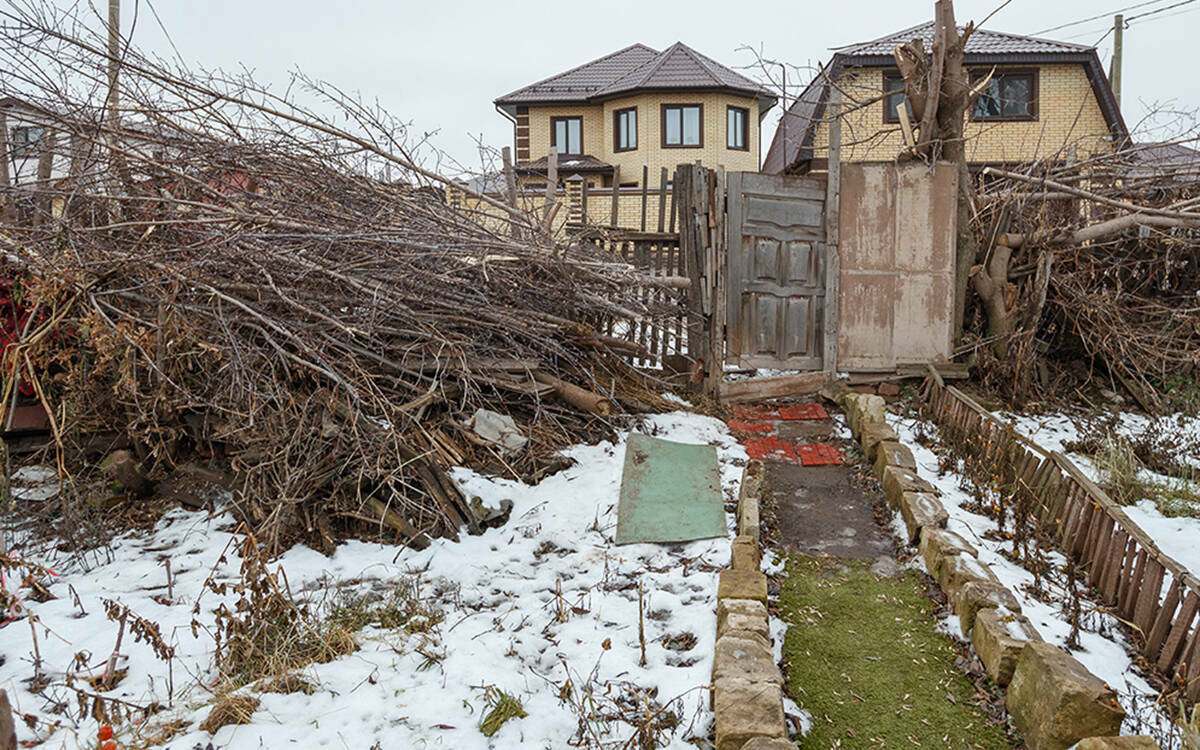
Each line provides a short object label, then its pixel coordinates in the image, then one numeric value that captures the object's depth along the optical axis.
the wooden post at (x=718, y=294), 6.96
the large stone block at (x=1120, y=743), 2.33
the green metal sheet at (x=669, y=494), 4.50
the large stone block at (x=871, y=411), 6.09
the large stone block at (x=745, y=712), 2.57
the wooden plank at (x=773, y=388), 7.15
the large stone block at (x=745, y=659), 2.83
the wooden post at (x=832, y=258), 7.19
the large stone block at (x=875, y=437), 5.62
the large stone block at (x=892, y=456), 5.19
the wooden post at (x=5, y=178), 5.16
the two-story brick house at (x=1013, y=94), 16.92
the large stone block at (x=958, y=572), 3.58
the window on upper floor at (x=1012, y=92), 17.52
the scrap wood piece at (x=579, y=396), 5.59
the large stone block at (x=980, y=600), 3.36
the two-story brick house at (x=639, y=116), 22.86
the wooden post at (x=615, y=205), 7.29
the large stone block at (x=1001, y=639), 3.04
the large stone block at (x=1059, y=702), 2.54
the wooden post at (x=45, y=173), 5.25
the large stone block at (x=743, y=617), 3.16
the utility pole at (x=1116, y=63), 19.98
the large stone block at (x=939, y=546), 3.88
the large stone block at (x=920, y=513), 4.28
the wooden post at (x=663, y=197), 7.37
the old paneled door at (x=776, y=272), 7.15
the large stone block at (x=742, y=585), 3.43
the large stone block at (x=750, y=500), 4.24
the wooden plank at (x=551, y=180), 7.21
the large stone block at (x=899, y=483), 4.75
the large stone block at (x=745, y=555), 3.82
